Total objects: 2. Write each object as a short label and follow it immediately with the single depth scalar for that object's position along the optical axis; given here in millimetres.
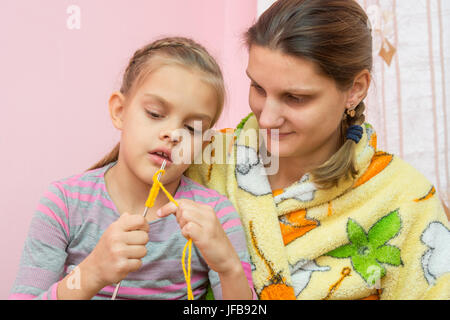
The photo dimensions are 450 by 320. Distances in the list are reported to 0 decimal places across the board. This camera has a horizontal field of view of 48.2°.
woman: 1042
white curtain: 1610
